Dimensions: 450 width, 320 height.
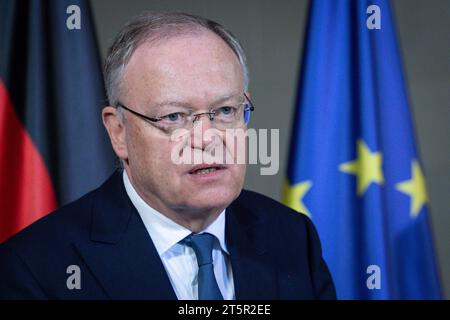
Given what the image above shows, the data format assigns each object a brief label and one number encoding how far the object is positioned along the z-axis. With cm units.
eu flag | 219
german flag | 209
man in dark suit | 153
